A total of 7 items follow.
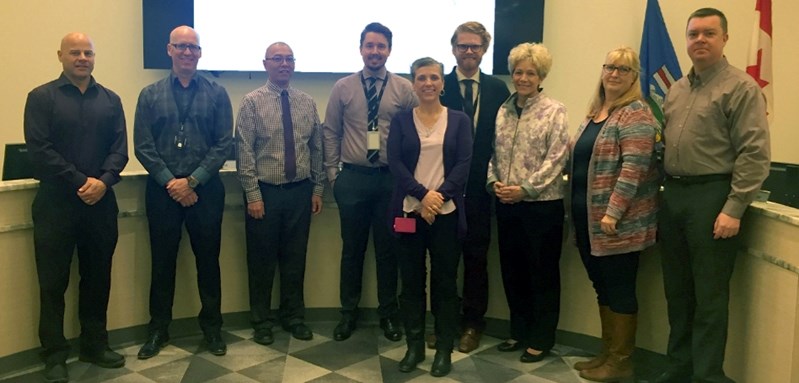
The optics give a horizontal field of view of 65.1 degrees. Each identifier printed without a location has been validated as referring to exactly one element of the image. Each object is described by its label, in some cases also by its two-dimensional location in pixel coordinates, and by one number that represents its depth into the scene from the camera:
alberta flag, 4.56
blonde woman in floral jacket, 3.06
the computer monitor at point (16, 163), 3.09
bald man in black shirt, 2.90
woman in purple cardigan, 2.92
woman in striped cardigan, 2.75
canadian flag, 4.29
